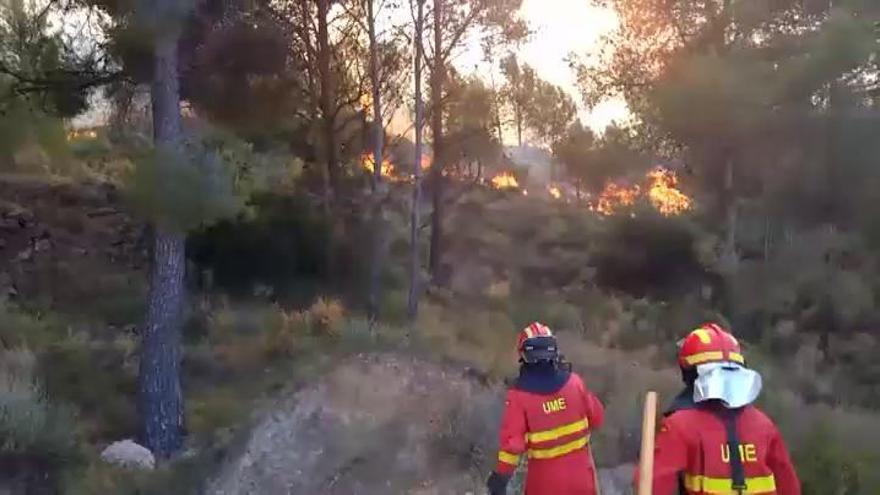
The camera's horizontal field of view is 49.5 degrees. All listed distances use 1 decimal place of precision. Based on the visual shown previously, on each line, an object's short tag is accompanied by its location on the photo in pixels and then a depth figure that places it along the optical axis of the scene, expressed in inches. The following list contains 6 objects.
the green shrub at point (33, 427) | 328.8
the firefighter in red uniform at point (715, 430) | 152.6
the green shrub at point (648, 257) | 910.4
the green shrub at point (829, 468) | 335.9
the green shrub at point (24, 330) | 471.5
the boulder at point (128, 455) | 348.8
